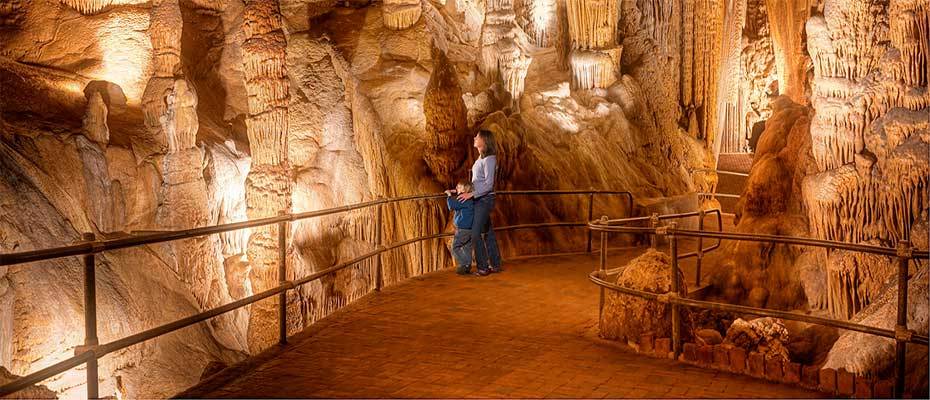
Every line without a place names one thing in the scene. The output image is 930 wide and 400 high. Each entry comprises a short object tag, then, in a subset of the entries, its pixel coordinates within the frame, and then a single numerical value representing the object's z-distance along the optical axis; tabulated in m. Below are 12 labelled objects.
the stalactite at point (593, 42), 21.62
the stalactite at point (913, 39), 7.77
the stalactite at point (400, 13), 17.64
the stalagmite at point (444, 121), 14.59
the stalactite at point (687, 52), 24.17
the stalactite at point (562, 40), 22.39
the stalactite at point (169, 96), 15.90
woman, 9.22
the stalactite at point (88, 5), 18.94
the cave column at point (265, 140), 14.27
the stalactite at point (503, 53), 19.61
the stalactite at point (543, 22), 22.91
